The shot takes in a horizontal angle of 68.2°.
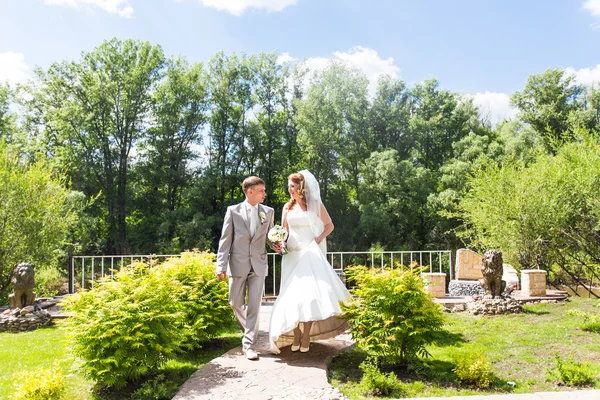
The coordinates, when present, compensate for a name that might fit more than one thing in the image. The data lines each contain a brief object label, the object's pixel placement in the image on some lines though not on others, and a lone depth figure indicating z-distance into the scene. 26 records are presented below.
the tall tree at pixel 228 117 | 26.40
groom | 5.02
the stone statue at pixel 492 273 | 7.72
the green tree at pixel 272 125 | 26.86
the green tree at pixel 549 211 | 10.76
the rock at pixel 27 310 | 7.14
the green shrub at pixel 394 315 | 4.41
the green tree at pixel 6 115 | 23.84
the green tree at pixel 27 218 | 9.37
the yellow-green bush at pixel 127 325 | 3.84
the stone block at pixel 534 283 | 9.11
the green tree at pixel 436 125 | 27.72
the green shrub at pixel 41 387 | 3.56
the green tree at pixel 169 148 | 25.75
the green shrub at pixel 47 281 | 12.08
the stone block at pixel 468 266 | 11.49
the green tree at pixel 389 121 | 27.89
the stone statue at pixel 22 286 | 7.29
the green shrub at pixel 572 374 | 4.22
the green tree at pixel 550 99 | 25.58
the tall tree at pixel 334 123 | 26.52
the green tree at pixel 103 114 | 24.81
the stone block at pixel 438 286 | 8.59
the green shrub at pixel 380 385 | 4.02
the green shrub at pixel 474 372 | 4.22
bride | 4.64
